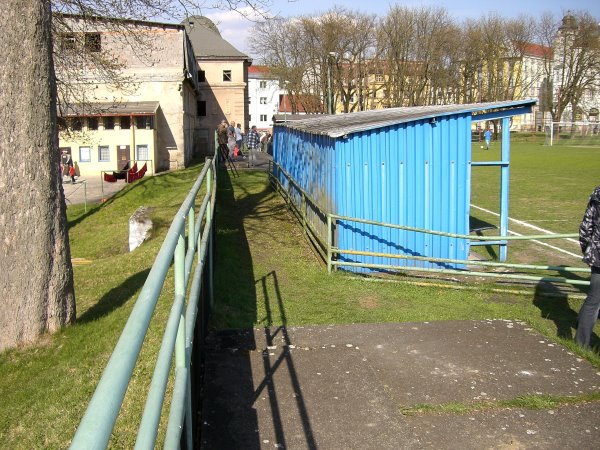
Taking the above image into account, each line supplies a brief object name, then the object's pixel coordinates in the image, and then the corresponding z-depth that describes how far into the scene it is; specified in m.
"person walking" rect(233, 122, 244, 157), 34.93
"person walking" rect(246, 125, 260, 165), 31.36
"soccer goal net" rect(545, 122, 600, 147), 56.75
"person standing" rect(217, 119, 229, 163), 26.36
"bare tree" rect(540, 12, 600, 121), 66.88
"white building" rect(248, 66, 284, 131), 108.38
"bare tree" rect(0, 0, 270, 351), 6.66
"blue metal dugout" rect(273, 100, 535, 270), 10.18
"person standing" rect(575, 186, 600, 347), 5.97
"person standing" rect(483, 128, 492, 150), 50.19
